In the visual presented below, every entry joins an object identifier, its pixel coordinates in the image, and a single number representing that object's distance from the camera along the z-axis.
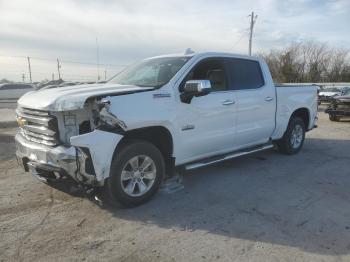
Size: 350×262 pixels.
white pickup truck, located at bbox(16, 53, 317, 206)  4.42
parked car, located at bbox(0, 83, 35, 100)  32.81
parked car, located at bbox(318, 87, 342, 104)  25.58
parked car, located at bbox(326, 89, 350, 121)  14.65
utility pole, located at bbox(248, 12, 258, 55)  41.08
